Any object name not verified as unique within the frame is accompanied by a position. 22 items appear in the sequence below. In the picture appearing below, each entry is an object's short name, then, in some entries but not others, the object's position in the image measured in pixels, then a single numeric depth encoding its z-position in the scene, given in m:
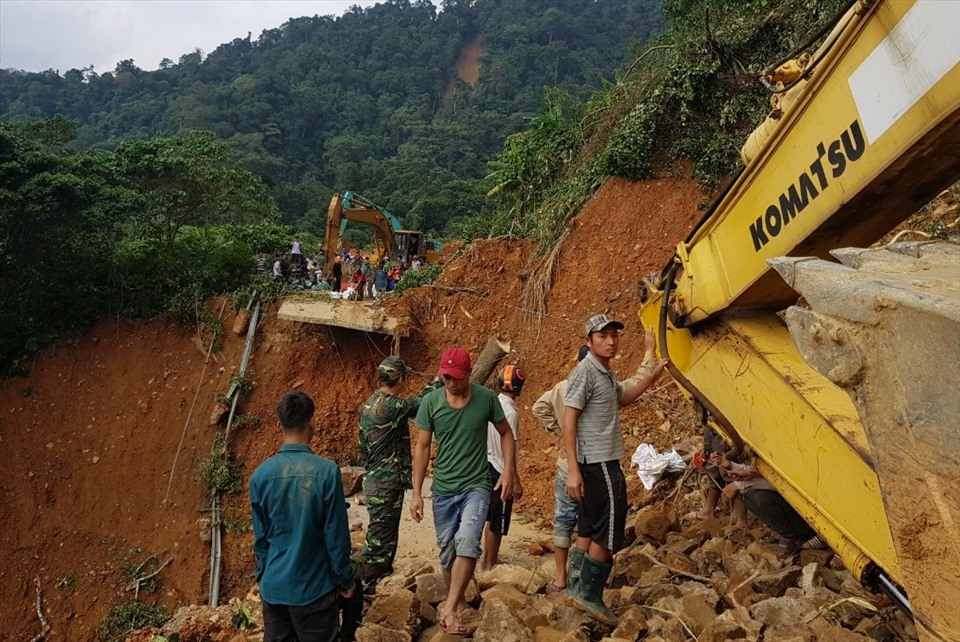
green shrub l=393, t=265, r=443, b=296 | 12.31
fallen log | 8.41
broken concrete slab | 11.47
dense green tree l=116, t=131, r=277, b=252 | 13.95
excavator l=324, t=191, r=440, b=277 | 15.31
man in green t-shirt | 3.96
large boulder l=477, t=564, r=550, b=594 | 4.45
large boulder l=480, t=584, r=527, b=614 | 3.74
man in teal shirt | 3.07
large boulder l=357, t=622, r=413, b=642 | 3.70
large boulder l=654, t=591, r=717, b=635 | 3.35
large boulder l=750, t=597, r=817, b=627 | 3.25
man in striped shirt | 3.71
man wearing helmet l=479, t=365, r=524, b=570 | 4.86
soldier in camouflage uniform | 4.64
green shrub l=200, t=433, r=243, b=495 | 10.77
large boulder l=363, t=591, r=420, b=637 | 3.97
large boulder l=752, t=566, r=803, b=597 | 3.68
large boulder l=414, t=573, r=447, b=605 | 4.41
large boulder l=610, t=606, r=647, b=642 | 3.38
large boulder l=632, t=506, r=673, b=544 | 5.11
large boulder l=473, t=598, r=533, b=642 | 3.35
